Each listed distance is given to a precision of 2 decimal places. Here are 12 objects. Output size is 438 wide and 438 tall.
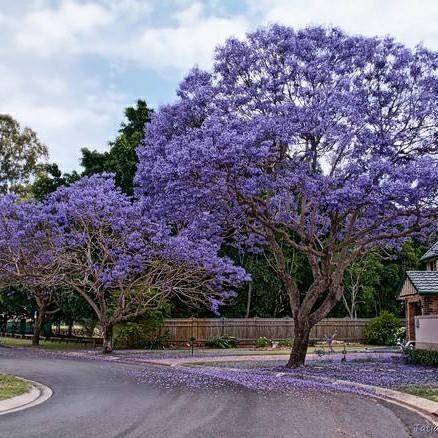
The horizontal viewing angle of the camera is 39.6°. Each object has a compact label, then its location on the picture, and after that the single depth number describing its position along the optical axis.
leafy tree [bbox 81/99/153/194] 34.31
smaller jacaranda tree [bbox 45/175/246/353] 26.77
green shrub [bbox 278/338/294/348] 35.22
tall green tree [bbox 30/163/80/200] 36.00
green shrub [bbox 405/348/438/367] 21.15
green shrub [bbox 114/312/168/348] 32.69
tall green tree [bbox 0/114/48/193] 51.31
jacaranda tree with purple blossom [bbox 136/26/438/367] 16.66
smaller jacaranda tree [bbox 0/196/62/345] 26.98
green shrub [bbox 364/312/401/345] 36.66
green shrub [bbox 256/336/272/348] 35.62
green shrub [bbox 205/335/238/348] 35.16
